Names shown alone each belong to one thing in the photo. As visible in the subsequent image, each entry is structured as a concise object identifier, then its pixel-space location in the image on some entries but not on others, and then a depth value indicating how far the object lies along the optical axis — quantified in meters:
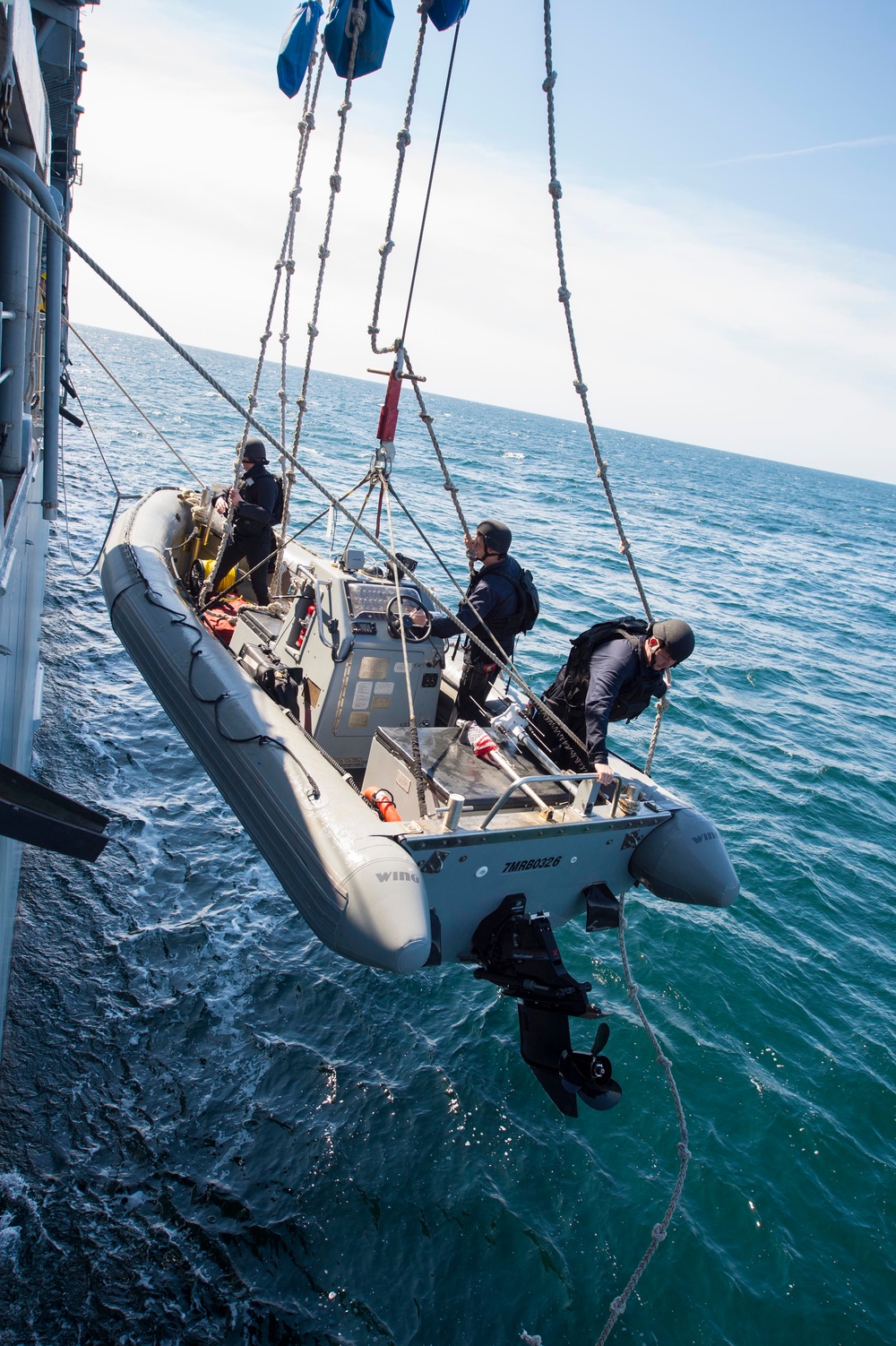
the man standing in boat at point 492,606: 6.14
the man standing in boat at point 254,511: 8.35
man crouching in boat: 5.46
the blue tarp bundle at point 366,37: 5.89
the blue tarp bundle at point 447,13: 5.64
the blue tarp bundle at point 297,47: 6.67
